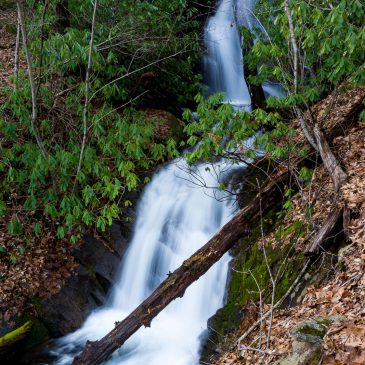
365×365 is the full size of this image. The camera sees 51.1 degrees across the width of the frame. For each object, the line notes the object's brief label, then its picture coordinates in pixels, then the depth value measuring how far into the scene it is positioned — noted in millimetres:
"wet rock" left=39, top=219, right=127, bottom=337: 6766
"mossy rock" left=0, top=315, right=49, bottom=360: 5880
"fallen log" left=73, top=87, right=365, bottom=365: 5238
